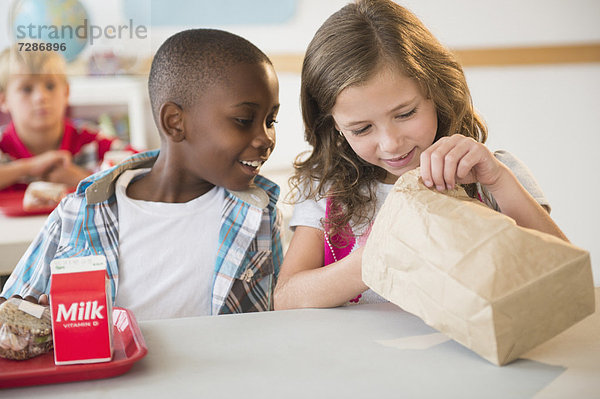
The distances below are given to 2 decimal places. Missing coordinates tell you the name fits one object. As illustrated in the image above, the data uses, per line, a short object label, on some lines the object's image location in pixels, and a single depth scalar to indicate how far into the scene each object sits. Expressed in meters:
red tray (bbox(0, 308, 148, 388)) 0.71
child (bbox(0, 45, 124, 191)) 2.73
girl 1.00
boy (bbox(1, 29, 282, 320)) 1.22
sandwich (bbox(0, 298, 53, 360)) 0.77
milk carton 0.74
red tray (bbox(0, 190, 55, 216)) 1.84
